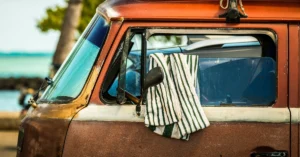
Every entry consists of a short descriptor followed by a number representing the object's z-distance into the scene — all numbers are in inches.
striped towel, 208.1
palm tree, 631.2
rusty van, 208.2
